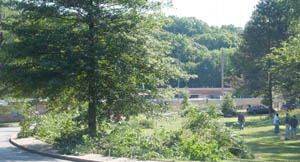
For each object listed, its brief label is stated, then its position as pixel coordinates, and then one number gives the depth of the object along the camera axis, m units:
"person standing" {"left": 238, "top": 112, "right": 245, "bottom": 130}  31.33
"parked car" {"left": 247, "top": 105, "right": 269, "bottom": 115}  55.15
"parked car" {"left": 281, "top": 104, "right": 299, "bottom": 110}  50.45
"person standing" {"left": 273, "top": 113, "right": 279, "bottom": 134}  27.50
